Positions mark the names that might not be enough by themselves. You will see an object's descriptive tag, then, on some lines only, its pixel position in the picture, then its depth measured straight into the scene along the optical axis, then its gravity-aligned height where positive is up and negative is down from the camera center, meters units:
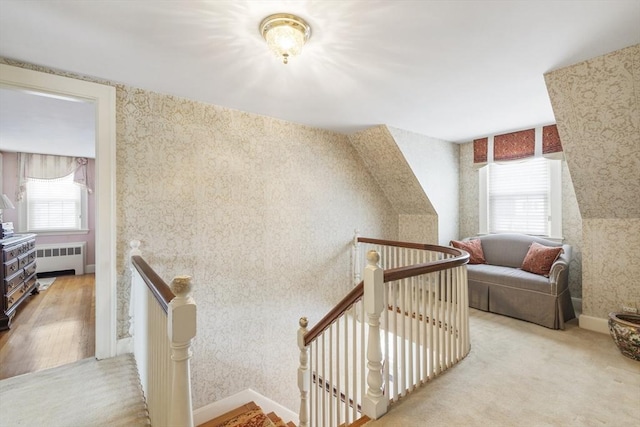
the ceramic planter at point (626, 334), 2.37 -1.06
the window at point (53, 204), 5.48 +0.22
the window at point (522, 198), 3.80 +0.21
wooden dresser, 3.14 -0.73
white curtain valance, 5.31 +0.92
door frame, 2.30 +0.04
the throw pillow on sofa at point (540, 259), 3.31 -0.56
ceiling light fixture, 1.60 +1.05
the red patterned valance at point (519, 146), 3.64 +0.93
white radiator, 5.48 -0.83
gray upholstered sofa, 3.08 -0.86
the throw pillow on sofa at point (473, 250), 4.03 -0.54
